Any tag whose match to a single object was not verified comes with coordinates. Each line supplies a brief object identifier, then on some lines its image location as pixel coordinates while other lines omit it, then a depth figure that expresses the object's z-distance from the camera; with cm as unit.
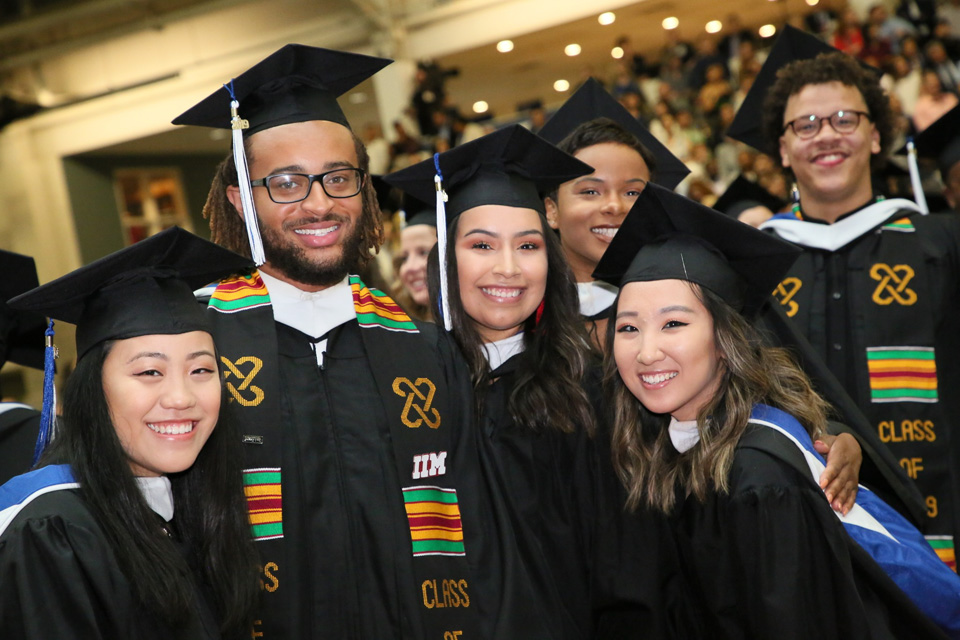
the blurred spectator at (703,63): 1252
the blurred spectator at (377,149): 1367
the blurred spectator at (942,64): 905
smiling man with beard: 258
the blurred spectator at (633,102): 1246
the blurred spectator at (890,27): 1036
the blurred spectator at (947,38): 966
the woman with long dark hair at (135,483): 201
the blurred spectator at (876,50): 1040
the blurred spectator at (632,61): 1430
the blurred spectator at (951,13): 1063
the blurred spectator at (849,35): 1072
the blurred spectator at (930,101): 758
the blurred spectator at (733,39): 1294
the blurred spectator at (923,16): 1019
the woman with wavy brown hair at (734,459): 246
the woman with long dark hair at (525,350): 289
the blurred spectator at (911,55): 982
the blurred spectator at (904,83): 948
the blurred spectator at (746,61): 1163
